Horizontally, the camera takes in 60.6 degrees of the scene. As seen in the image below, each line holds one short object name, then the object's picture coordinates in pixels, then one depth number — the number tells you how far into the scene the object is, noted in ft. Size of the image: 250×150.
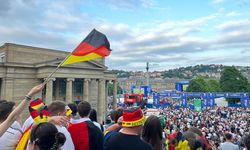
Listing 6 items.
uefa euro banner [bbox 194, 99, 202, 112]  106.63
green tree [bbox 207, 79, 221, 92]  365.83
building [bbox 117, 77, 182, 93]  616.63
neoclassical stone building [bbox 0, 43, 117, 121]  111.45
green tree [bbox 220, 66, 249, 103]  245.04
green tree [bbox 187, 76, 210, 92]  336.86
